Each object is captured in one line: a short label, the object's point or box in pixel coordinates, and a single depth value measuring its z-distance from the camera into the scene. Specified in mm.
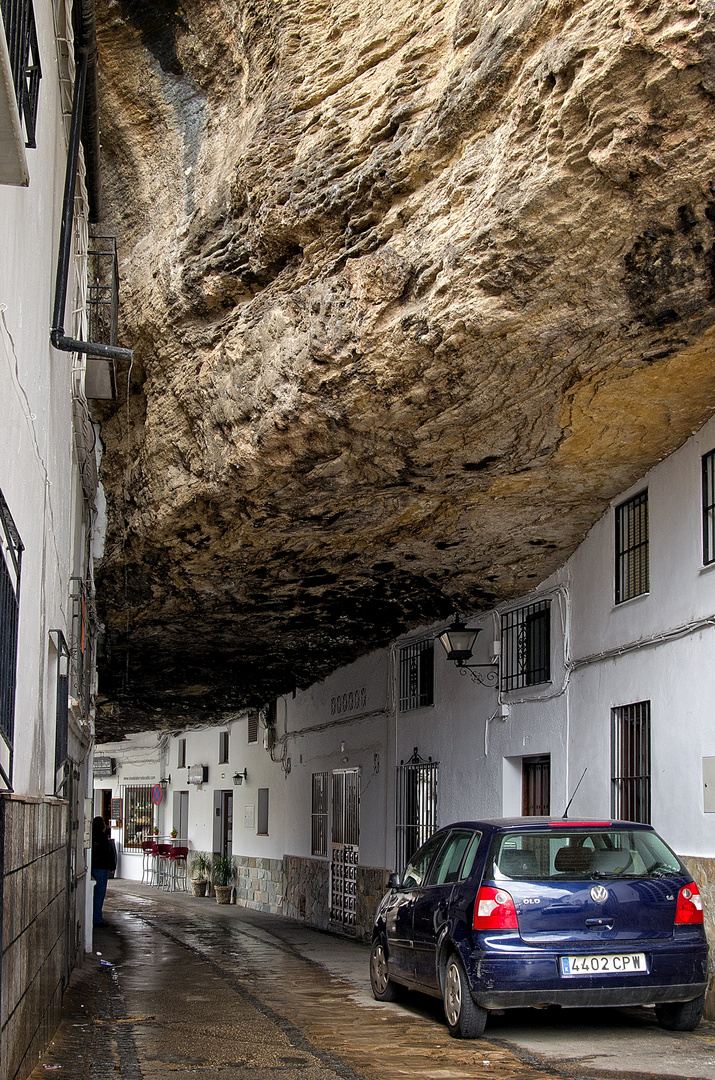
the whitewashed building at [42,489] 4542
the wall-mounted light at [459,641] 11773
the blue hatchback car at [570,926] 6871
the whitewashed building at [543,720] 8156
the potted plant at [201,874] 27375
